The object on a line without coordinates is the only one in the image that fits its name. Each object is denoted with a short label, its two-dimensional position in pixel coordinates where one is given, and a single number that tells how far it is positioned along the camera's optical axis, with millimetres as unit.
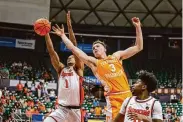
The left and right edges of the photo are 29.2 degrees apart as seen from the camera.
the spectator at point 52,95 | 21256
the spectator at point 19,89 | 20547
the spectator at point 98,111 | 18400
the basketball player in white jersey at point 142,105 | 3629
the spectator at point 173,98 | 22588
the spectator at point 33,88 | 21272
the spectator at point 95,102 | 20341
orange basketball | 5852
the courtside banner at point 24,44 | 25047
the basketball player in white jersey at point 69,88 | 5684
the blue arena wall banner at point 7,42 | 24641
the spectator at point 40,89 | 21047
